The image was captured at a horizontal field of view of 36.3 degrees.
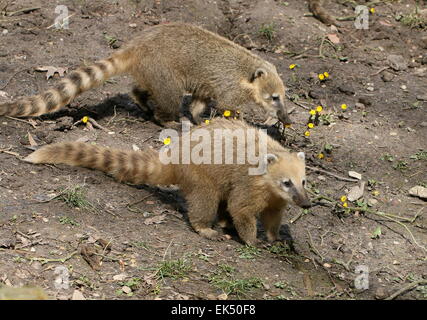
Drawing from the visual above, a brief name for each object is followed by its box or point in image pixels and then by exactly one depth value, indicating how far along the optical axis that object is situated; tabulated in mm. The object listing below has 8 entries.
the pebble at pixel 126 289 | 4770
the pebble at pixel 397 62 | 8906
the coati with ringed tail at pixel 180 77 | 7160
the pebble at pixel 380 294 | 5309
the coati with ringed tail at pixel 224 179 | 5695
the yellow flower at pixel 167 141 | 6984
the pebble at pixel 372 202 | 6535
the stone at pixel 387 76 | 8648
